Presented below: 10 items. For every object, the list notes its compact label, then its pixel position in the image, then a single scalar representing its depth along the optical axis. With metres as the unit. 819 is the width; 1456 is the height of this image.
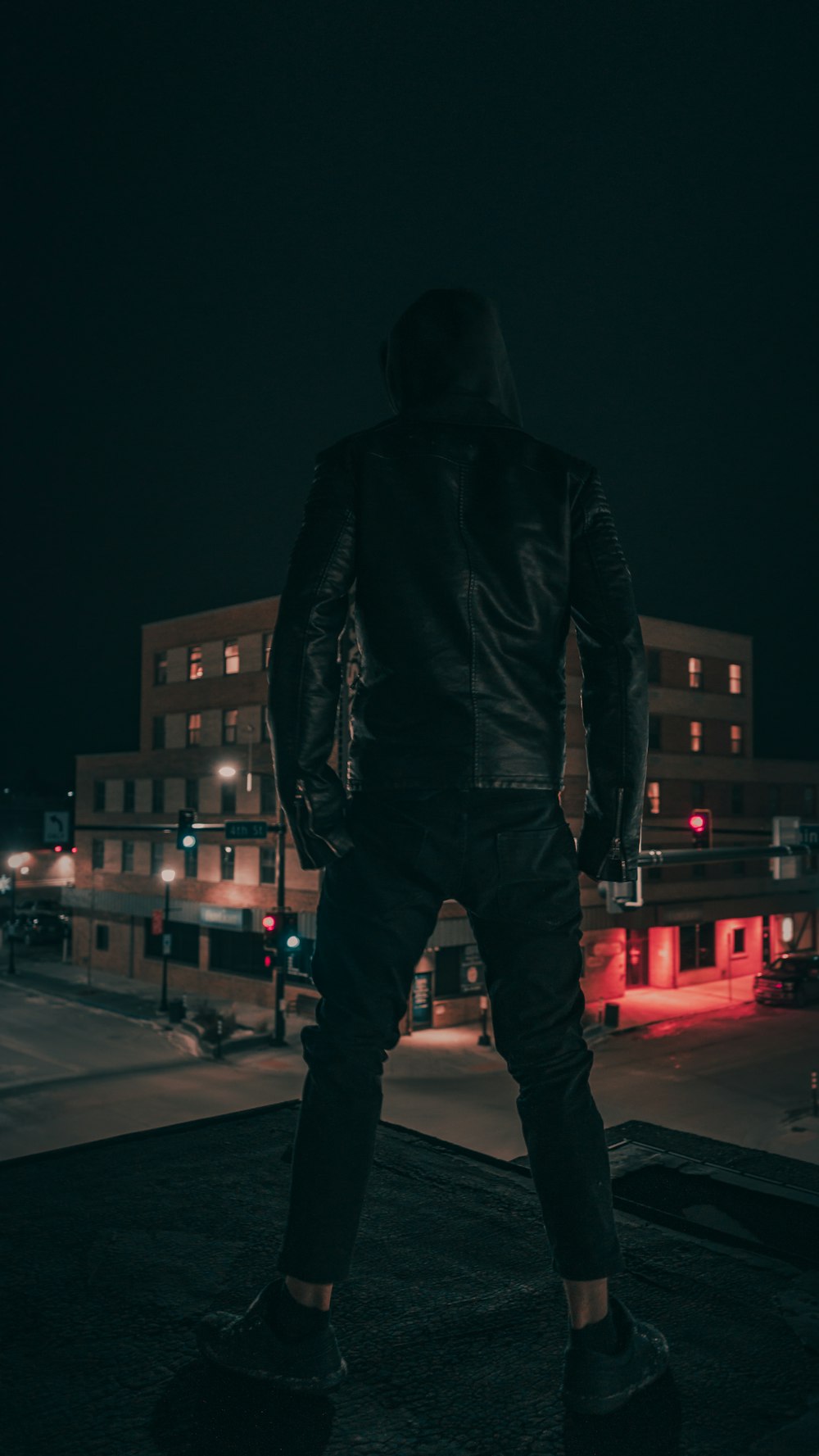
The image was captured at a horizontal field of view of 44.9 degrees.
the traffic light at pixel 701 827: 20.16
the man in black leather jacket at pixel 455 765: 2.94
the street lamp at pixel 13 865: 44.12
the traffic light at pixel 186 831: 25.16
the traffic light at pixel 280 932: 27.66
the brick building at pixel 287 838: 37.81
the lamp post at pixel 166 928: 35.89
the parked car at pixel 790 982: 40.06
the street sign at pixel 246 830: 26.58
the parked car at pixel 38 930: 54.81
